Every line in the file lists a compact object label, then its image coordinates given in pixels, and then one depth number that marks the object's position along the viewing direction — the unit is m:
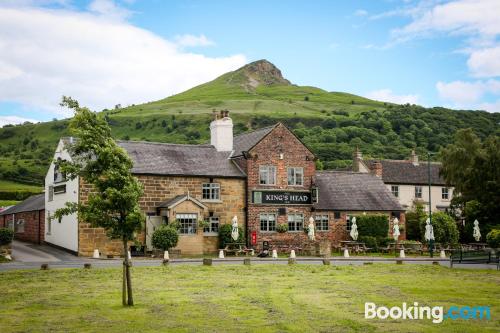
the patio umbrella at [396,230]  51.28
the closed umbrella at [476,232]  54.91
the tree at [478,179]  59.50
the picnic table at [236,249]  46.00
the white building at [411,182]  71.81
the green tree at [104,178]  20.33
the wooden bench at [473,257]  36.62
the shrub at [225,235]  47.84
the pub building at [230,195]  45.94
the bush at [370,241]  52.06
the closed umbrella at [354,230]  50.88
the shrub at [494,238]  46.81
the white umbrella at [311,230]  48.84
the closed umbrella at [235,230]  46.41
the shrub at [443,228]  55.38
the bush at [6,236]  40.38
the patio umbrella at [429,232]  48.78
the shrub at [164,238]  43.25
